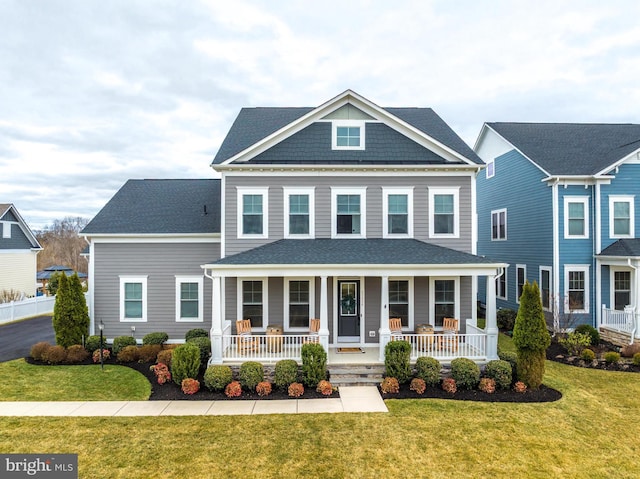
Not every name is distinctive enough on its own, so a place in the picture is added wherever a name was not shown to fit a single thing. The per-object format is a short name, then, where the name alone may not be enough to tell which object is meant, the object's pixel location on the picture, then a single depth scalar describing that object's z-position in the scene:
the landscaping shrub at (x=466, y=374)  9.61
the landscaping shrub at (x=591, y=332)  13.68
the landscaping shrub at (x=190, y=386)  9.34
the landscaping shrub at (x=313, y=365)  9.69
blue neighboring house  14.46
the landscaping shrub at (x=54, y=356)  11.76
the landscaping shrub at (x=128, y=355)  12.00
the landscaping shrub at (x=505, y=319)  16.53
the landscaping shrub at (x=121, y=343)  12.79
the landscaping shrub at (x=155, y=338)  13.00
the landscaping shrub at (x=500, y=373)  9.53
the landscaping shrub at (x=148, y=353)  11.98
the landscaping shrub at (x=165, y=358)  10.98
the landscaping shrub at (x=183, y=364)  9.69
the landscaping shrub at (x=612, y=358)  11.51
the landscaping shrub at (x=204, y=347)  11.34
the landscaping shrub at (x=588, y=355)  11.69
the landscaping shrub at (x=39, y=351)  11.97
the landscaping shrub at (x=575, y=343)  12.52
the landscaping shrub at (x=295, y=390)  9.23
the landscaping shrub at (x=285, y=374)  9.62
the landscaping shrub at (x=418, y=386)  9.38
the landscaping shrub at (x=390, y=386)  9.43
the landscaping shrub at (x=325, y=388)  9.33
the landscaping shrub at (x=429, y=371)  9.70
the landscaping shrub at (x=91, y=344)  12.78
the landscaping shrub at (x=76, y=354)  11.84
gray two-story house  12.51
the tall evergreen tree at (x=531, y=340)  9.41
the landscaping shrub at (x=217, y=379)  9.45
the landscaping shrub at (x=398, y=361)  9.79
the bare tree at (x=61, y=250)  49.58
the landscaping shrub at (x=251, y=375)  9.55
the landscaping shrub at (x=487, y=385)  9.37
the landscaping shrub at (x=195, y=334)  12.91
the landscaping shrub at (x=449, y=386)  9.40
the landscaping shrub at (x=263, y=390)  9.34
